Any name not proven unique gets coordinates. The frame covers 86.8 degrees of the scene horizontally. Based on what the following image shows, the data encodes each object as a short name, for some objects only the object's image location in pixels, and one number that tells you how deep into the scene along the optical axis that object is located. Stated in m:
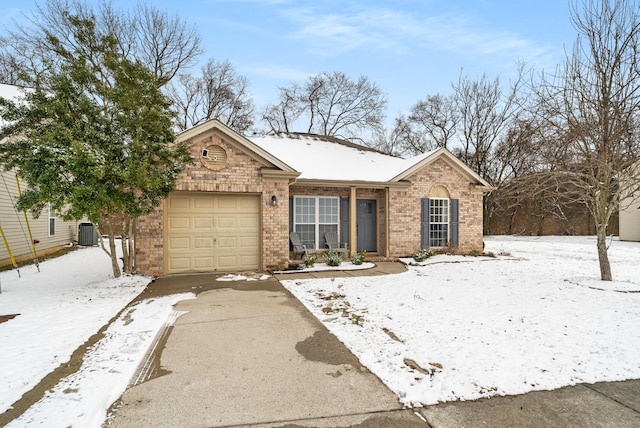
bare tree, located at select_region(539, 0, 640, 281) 6.92
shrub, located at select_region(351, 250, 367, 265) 10.56
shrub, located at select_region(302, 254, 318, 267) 10.31
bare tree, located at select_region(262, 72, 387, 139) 28.92
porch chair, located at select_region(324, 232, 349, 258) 11.65
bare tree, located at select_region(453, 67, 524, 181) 25.38
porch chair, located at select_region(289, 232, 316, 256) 10.83
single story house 9.20
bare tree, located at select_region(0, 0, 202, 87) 14.97
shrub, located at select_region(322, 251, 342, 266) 10.36
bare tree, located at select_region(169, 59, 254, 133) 24.42
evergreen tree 6.50
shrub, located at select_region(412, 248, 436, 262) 11.40
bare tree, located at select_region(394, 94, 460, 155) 27.97
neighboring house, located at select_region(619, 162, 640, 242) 19.31
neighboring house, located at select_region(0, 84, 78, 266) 11.01
